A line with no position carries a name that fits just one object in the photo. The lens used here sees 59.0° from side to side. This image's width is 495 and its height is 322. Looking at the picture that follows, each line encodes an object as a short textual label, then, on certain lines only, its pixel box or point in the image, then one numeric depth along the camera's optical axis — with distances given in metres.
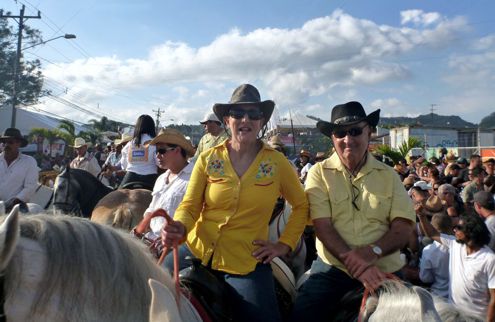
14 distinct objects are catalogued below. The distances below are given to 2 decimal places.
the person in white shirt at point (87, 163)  9.91
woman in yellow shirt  2.47
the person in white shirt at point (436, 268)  5.19
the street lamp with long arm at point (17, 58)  24.18
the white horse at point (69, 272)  1.44
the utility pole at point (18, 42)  24.27
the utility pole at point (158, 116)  73.11
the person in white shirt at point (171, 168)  4.04
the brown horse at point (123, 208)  5.08
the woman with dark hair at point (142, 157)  6.61
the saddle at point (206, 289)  2.26
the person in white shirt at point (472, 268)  4.32
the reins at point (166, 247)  1.91
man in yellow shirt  2.62
